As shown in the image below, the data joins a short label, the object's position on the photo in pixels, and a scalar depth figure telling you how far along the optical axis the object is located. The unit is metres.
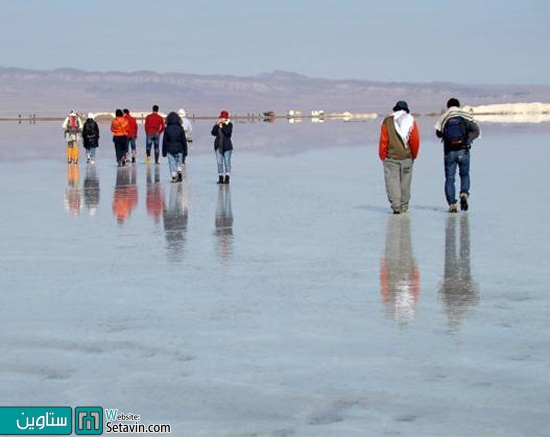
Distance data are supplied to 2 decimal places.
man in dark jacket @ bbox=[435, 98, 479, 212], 19.50
